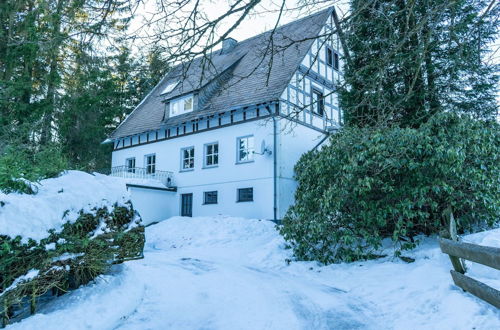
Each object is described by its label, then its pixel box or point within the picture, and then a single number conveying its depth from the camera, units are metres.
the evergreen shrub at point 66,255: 4.22
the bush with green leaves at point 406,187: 7.88
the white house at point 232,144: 17.00
